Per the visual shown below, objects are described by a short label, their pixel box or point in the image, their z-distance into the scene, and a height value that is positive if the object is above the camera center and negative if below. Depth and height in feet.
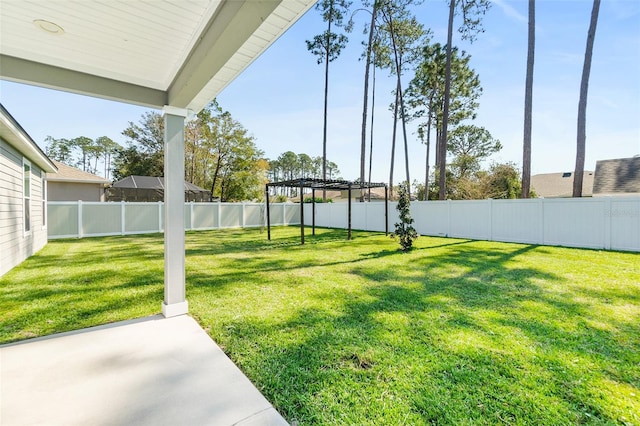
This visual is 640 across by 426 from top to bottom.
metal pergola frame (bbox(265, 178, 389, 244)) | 28.17 +2.31
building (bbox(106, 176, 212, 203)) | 48.93 +2.44
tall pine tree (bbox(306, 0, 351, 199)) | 47.65 +29.34
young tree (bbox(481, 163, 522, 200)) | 50.01 +4.25
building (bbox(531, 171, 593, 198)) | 65.77 +5.89
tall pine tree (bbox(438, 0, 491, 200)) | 33.50 +23.00
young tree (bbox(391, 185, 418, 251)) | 23.27 -1.41
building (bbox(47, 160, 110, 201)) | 45.80 +3.07
